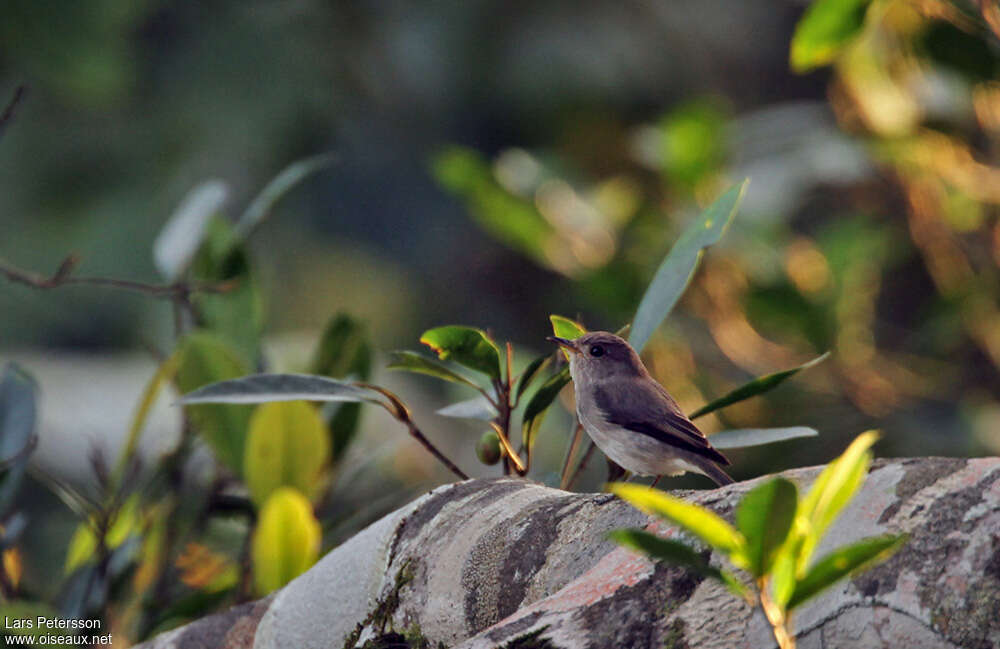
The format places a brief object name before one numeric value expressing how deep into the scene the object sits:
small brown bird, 9.33
